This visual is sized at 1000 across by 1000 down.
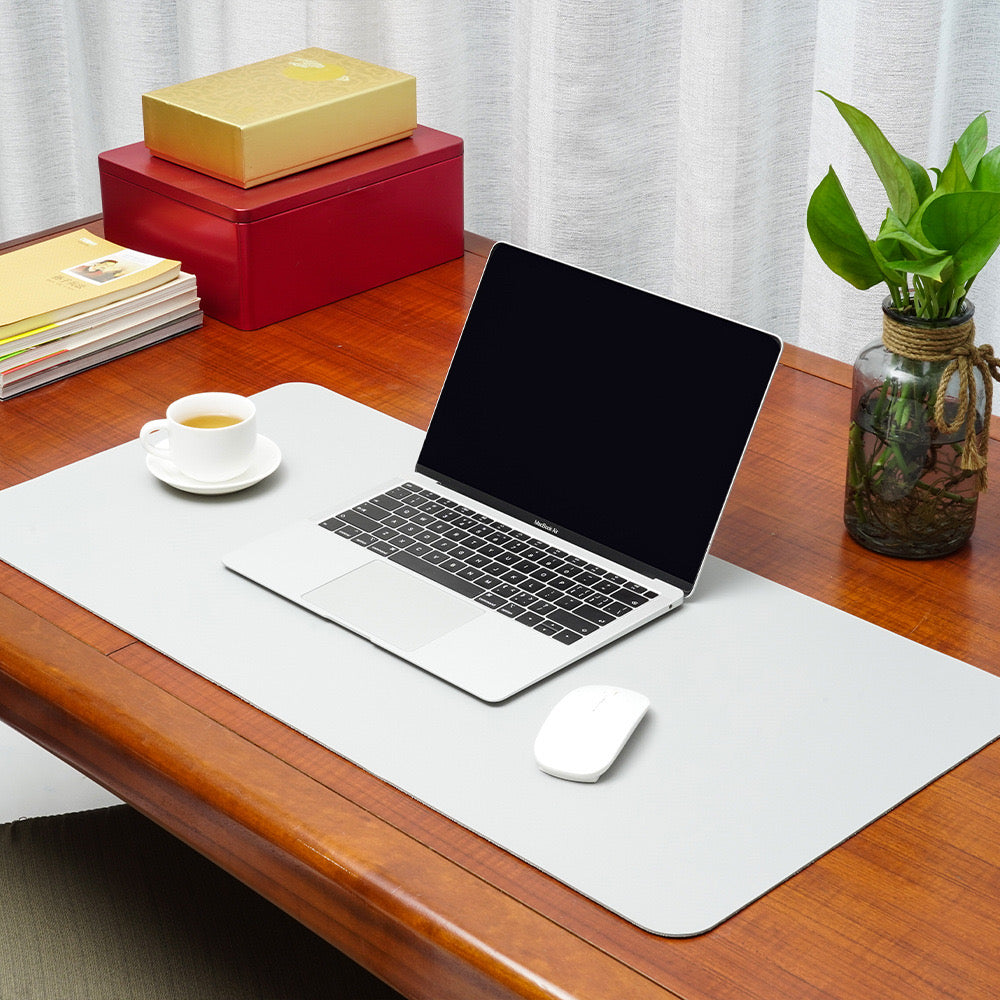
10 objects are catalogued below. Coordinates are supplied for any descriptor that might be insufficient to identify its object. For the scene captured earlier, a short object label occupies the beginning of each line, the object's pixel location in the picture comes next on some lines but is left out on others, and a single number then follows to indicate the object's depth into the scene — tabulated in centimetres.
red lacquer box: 304
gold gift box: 305
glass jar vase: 252
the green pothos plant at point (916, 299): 249
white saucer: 270
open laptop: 251
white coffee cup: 269
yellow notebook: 294
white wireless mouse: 234
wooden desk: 221
